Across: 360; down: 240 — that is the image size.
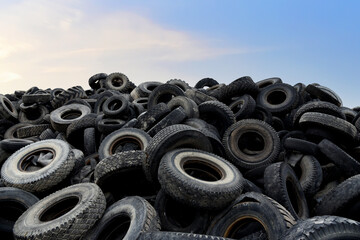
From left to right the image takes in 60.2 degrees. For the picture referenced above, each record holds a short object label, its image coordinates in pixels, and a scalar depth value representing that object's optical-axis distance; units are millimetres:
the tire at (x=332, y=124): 6363
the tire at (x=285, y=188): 4394
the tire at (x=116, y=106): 8180
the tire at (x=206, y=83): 14086
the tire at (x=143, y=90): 11320
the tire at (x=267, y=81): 11252
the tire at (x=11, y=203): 5035
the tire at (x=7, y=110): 11086
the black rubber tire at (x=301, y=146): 6258
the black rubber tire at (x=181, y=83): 12322
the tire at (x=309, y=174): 5805
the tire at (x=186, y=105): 7314
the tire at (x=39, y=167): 5254
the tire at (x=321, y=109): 7174
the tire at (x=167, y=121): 6355
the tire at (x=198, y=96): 8786
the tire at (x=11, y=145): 7109
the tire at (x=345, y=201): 4223
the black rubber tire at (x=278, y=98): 8818
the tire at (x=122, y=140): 6196
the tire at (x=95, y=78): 15500
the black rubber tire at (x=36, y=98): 11641
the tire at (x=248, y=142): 6504
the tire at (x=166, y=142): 4672
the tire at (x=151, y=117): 6816
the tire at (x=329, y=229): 2648
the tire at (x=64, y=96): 11125
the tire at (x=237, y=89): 8984
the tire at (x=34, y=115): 11438
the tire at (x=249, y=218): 3545
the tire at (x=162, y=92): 9086
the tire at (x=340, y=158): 5637
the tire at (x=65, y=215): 3830
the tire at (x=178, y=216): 4234
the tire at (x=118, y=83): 13953
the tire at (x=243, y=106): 8008
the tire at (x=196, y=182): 3984
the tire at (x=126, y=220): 3637
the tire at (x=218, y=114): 7332
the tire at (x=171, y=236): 2982
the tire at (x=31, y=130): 9219
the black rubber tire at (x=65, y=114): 8570
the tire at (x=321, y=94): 9289
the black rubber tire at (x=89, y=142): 7406
